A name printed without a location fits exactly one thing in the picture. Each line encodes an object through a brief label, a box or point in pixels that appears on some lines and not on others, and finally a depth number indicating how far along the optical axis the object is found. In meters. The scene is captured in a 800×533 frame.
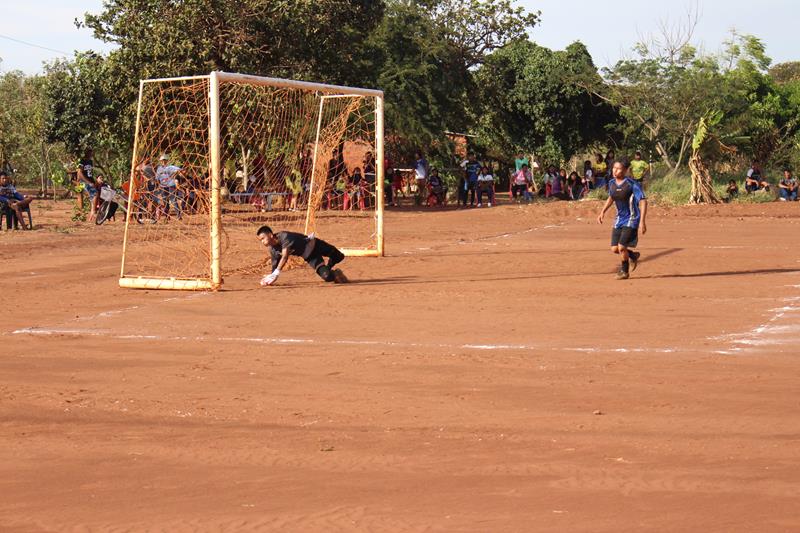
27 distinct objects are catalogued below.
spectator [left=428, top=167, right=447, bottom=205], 35.91
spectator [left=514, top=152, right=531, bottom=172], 37.96
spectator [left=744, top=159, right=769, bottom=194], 35.34
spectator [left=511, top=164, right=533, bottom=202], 37.47
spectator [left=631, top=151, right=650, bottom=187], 29.88
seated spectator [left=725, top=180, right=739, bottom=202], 34.41
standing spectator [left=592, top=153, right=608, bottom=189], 36.54
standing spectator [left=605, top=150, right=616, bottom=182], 36.17
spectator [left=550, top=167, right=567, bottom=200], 37.56
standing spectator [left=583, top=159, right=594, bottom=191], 38.19
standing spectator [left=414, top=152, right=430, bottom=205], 35.69
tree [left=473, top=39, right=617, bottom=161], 43.09
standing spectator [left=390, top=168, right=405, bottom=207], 37.41
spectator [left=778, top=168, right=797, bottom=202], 34.56
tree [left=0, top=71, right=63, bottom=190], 40.44
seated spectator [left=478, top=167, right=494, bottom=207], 35.41
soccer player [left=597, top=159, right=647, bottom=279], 15.74
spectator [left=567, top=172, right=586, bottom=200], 38.34
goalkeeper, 15.13
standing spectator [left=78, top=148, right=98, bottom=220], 28.08
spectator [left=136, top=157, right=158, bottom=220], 17.17
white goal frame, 14.84
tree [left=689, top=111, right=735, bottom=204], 32.97
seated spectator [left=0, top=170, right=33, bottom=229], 24.97
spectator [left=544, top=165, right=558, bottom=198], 37.81
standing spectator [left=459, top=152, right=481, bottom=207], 35.22
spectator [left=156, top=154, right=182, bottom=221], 17.72
